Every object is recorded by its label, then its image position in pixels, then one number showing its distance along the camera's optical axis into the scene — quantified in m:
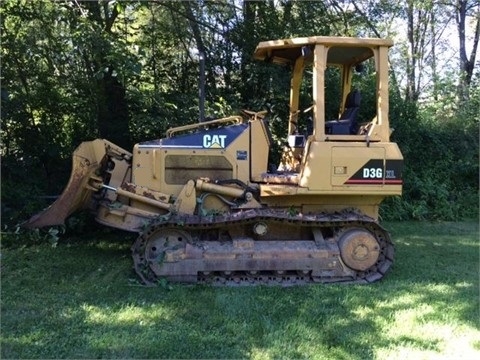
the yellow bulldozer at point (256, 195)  5.83
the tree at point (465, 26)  19.84
